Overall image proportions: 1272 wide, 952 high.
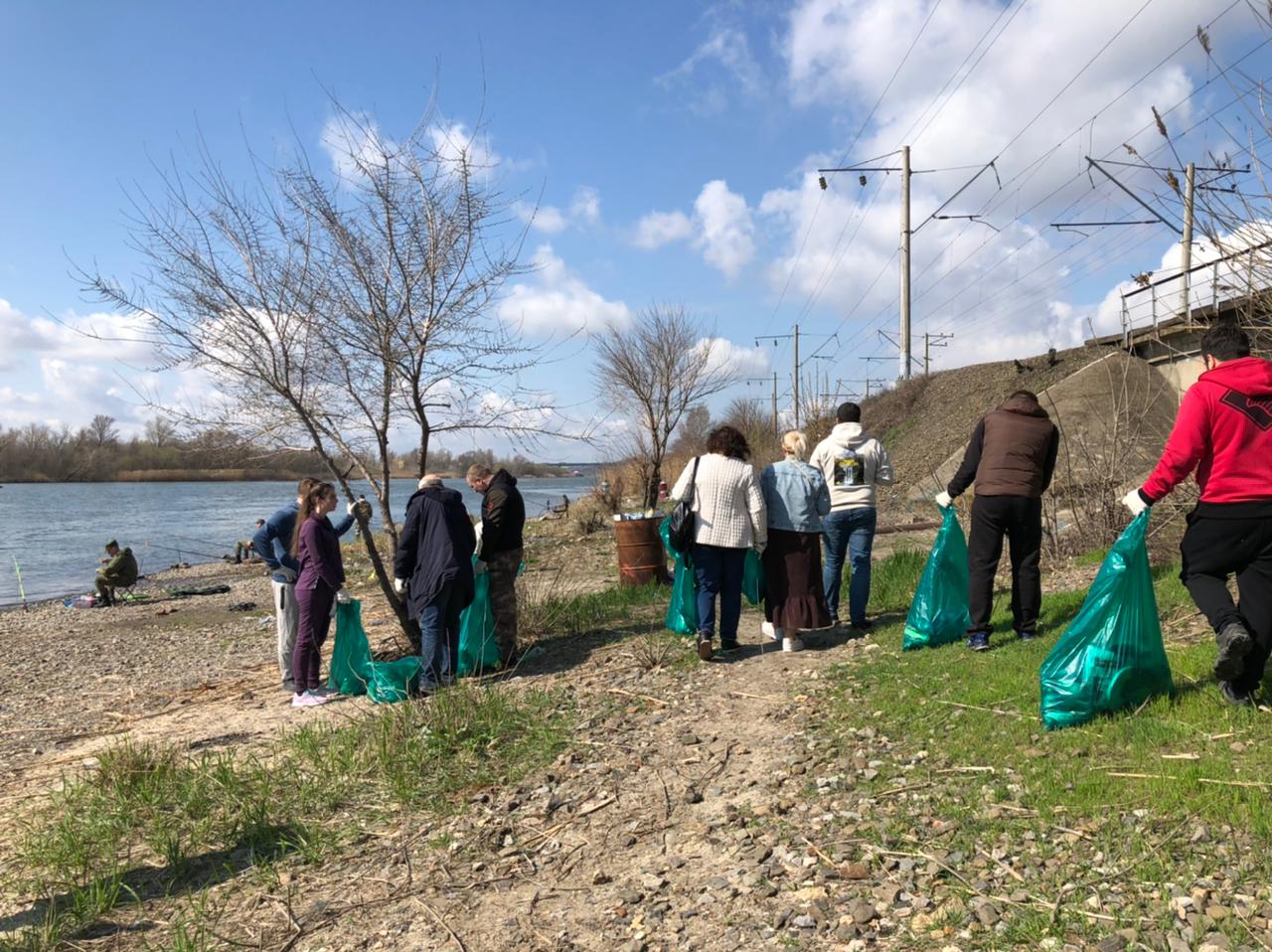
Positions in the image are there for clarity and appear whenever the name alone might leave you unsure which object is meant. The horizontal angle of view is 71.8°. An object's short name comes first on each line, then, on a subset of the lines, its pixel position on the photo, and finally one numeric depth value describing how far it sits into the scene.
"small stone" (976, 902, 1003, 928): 2.74
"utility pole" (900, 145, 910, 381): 24.64
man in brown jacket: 5.43
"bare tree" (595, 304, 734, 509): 26.16
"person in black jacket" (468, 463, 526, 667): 7.05
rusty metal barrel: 10.24
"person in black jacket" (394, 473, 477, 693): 6.50
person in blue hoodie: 7.20
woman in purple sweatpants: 6.96
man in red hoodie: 3.69
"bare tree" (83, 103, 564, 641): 7.33
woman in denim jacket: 6.45
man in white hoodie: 6.73
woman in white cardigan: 6.28
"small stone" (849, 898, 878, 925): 2.89
